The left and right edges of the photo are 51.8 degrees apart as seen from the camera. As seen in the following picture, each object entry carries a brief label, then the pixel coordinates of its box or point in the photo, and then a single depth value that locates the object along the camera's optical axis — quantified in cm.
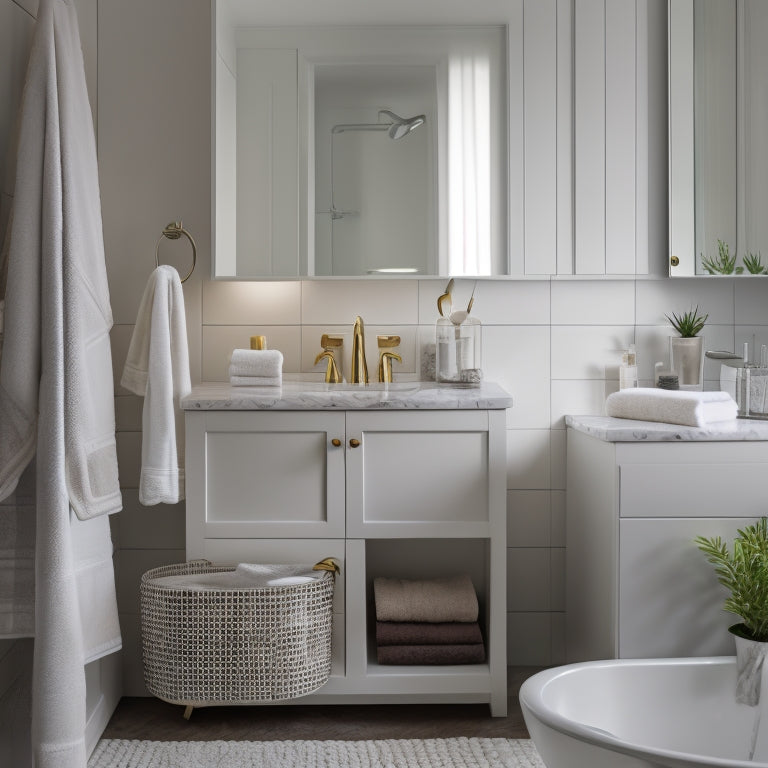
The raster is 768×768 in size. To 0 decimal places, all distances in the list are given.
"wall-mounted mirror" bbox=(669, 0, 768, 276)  232
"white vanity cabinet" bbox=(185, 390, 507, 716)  200
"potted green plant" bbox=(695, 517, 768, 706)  166
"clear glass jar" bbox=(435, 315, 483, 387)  232
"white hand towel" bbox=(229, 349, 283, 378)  217
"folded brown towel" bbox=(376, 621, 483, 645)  208
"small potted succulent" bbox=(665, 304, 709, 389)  234
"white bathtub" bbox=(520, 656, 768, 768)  162
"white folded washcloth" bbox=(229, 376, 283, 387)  218
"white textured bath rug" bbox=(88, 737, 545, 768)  185
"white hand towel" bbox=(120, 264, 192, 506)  193
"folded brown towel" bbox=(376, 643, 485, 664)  207
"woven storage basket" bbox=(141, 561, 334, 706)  187
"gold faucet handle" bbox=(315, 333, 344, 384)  233
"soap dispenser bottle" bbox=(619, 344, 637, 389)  235
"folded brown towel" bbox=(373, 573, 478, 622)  210
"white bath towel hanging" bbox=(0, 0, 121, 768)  152
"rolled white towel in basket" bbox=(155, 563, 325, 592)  190
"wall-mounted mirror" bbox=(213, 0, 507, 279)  233
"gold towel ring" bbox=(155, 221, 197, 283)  229
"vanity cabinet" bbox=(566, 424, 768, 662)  188
